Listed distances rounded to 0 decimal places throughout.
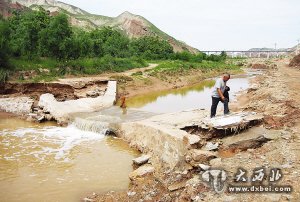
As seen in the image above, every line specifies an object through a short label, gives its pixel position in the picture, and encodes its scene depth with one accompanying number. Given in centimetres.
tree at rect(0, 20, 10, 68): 2232
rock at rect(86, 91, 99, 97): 2223
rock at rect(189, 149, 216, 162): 848
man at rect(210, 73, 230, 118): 1055
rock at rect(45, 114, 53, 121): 1723
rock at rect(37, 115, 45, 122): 1690
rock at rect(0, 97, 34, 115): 1867
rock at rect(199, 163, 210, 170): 784
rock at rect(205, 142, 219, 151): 926
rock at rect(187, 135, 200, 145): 923
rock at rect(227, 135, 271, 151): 909
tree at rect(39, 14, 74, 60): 2669
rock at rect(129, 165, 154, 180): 939
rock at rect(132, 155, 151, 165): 1052
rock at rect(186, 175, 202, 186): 729
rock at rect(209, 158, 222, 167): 791
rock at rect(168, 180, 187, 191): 775
